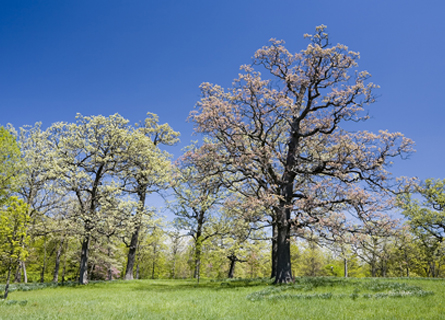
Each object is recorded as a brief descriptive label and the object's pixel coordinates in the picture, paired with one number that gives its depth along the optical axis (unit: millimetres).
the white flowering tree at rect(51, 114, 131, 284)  23359
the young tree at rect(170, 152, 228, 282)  31469
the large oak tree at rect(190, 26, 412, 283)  16500
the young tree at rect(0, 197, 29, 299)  13852
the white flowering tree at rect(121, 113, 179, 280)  25984
